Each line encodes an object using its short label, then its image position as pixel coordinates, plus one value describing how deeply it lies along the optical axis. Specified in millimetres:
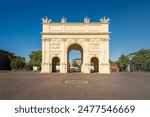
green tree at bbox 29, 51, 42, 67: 96788
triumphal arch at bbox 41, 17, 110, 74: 45844
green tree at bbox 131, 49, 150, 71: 77125
